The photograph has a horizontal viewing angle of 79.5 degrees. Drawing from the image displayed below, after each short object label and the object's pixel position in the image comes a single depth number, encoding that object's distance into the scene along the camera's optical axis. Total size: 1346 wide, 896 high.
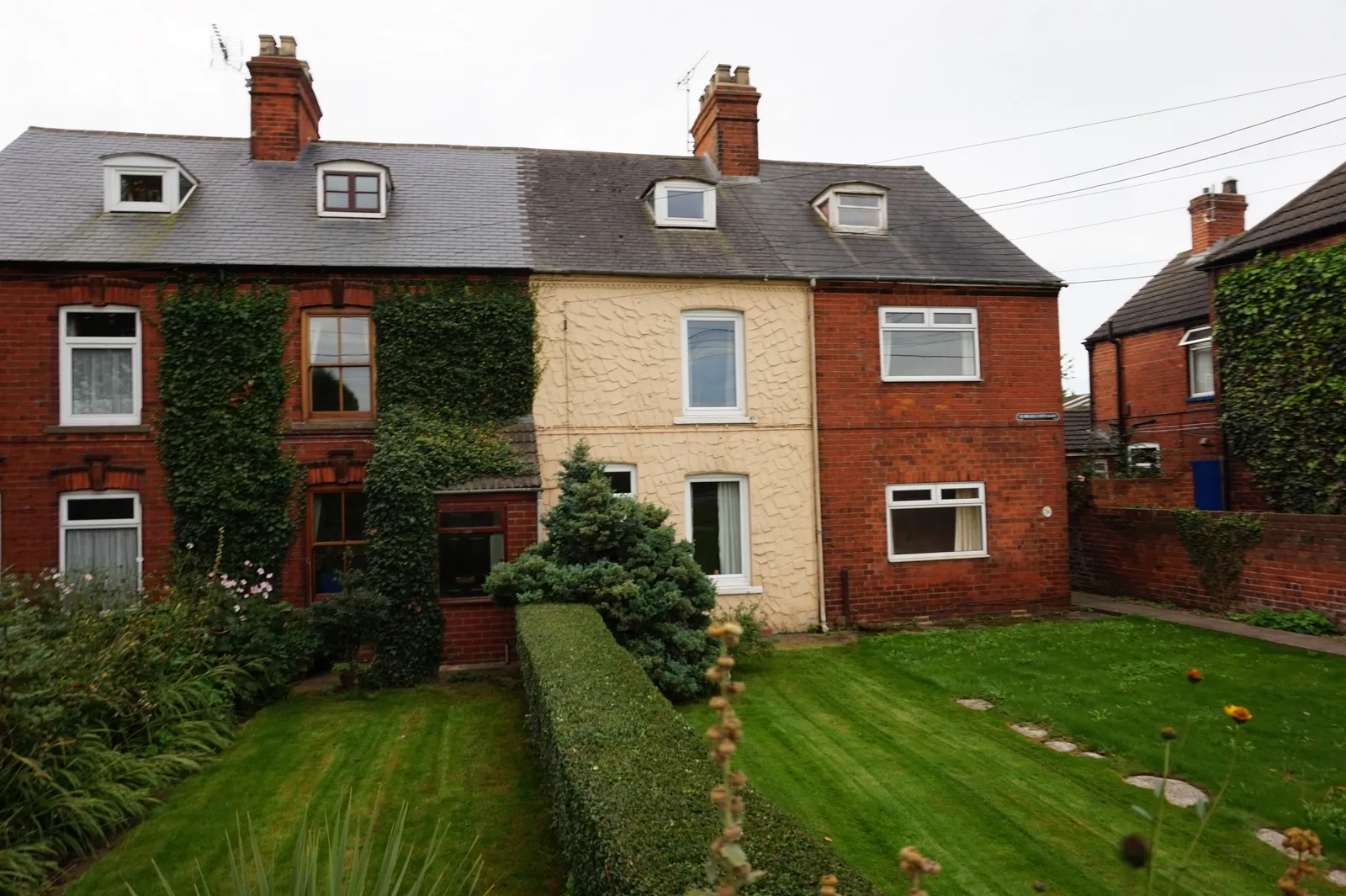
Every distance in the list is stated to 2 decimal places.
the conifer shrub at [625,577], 9.73
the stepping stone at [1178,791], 6.52
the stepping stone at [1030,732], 8.12
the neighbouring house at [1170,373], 18.86
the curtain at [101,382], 11.90
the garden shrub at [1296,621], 11.68
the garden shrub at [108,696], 6.13
